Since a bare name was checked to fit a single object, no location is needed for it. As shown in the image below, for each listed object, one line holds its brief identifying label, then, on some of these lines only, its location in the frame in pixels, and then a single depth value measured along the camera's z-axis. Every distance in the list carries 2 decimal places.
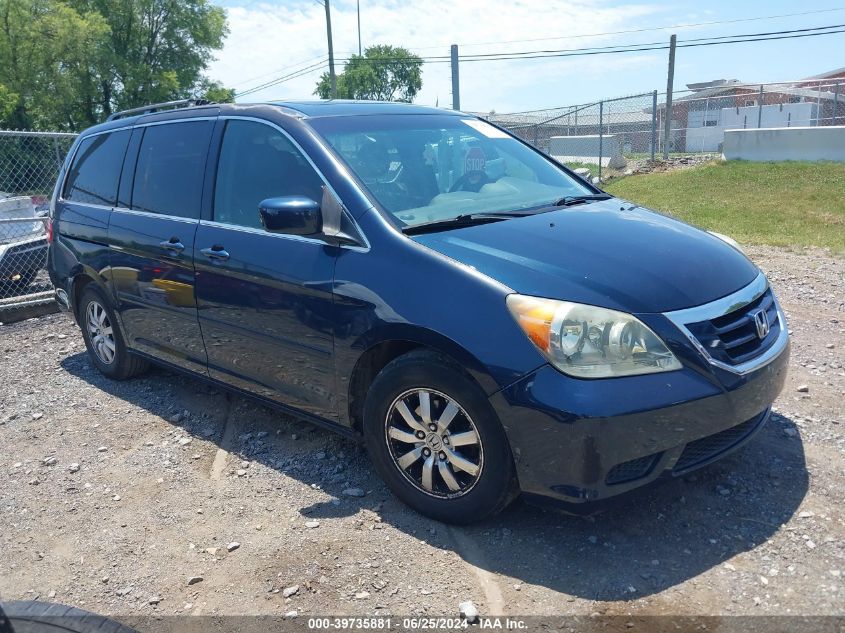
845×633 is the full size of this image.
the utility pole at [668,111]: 20.61
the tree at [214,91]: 47.42
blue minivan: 2.88
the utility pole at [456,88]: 22.73
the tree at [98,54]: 39.41
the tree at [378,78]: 71.00
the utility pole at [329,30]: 30.68
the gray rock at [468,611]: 2.76
